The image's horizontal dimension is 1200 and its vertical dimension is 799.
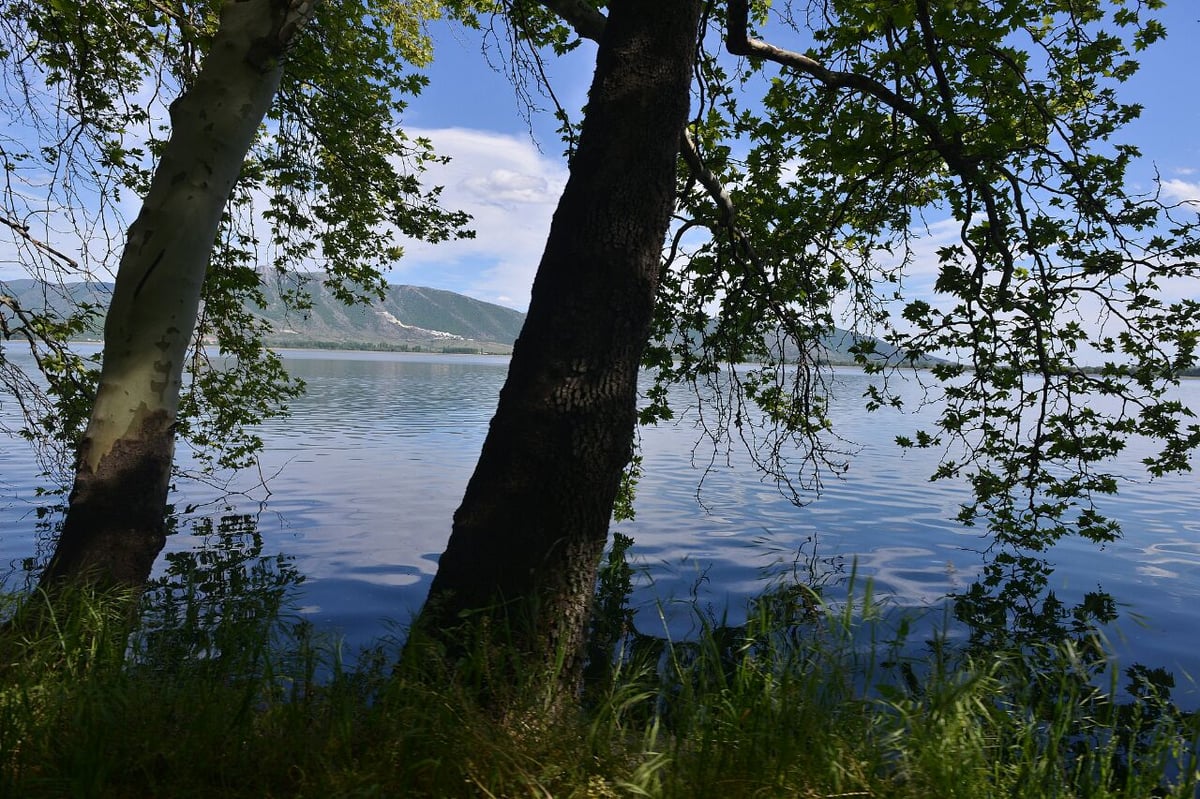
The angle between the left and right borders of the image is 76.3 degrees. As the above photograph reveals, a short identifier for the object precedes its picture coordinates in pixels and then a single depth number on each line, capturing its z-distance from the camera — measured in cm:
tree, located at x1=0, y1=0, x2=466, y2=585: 521
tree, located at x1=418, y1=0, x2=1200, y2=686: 379
